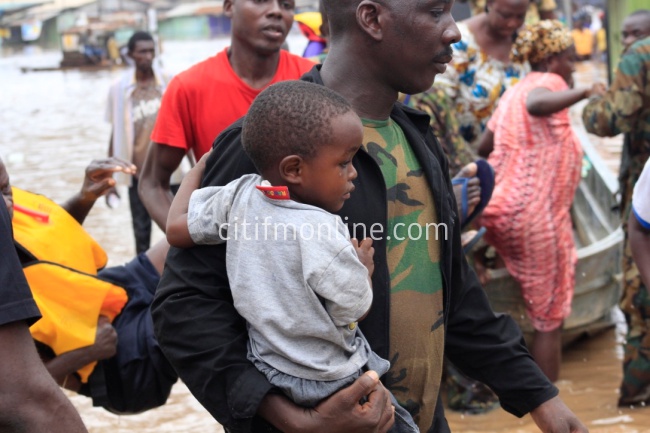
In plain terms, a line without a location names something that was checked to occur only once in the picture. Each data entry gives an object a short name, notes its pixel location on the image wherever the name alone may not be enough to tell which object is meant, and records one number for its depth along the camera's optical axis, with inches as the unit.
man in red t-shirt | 162.1
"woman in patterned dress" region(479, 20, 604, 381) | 203.5
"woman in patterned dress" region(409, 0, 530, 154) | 208.5
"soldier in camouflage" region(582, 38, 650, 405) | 188.7
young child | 78.7
